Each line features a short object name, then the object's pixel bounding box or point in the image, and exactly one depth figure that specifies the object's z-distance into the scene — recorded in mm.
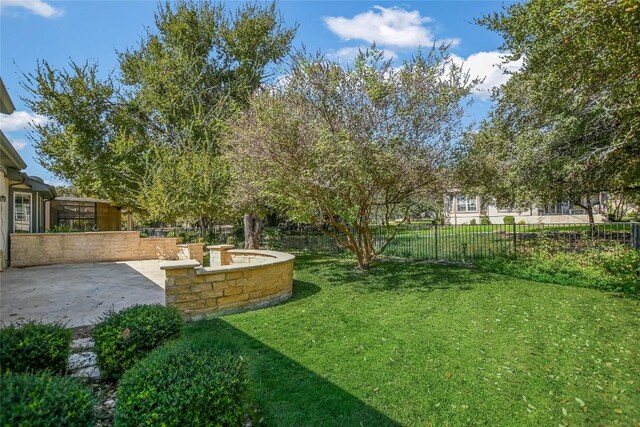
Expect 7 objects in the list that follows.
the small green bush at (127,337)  3219
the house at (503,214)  28619
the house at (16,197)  8445
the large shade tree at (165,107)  12586
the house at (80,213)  17969
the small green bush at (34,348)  2658
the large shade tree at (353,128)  7773
